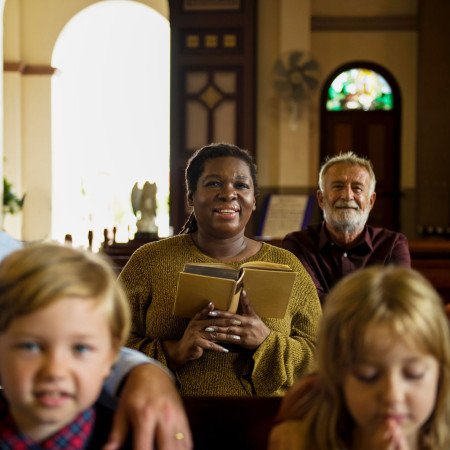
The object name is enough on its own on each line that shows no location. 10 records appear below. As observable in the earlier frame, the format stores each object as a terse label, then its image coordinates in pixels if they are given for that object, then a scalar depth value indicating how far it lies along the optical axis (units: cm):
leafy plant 1061
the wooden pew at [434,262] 495
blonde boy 131
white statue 677
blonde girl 128
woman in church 246
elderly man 353
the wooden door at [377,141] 1069
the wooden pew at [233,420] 177
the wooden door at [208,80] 1016
